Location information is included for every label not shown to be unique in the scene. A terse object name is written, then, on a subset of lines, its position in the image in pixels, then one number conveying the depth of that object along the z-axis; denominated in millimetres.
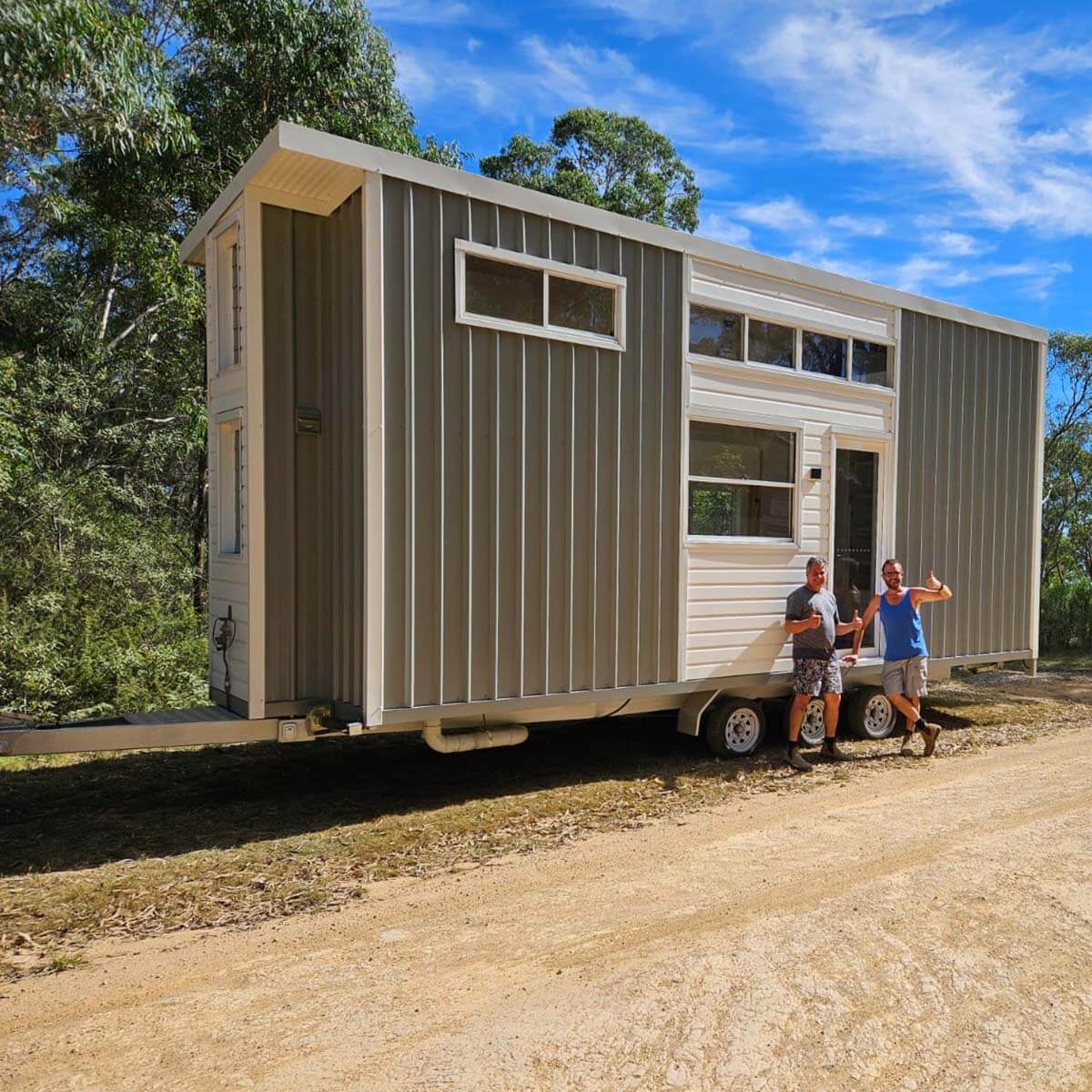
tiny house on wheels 5242
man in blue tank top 7293
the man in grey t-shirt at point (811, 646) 6863
